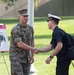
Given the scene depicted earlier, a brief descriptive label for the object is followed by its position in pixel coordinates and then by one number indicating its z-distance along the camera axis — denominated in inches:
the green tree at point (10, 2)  2186.1
